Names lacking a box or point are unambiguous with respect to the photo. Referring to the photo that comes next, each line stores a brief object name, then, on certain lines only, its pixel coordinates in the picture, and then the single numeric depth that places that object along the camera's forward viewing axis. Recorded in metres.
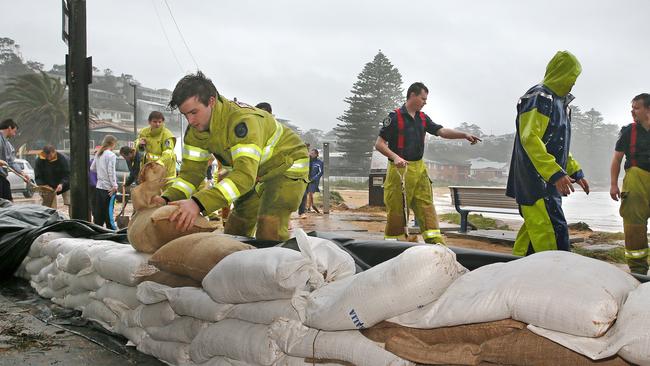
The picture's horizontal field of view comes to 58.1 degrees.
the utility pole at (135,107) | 35.66
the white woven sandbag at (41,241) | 4.56
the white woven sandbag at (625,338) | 1.45
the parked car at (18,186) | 21.17
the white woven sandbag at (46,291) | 4.07
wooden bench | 8.55
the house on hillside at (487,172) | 63.31
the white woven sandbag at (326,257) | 2.48
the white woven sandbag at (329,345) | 1.92
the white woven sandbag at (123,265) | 3.19
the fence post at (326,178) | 13.67
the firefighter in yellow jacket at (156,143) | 8.84
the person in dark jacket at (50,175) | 9.32
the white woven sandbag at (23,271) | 4.81
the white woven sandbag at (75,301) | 3.74
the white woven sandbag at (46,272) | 4.22
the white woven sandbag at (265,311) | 2.27
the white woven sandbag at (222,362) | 2.42
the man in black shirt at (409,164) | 5.55
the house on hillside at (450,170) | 64.94
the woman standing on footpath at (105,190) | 8.58
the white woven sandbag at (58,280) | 3.95
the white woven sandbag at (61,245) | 4.05
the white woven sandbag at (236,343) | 2.27
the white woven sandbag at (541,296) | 1.58
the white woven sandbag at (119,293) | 3.24
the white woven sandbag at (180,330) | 2.73
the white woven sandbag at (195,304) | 2.58
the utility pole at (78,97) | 6.36
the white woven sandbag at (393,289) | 1.90
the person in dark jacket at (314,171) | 15.20
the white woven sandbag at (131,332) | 3.09
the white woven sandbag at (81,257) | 3.74
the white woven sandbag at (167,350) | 2.76
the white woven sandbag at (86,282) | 3.58
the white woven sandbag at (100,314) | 3.38
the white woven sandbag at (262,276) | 2.28
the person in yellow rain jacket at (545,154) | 3.47
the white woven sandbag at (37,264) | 4.48
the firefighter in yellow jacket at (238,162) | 3.22
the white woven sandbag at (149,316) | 2.91
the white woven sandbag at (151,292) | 2.96
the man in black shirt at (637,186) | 5.39
